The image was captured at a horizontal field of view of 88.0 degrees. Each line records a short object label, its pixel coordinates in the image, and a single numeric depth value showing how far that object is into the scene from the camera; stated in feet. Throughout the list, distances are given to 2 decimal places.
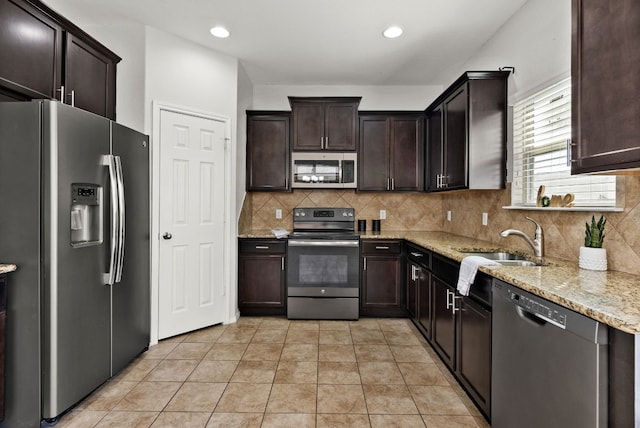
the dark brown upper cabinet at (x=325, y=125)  12.69
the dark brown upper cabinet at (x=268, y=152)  12.86
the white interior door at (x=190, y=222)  9.71
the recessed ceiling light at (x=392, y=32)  9.28
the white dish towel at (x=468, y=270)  6.16
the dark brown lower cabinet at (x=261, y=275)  11.87
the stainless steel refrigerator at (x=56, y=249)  5.88
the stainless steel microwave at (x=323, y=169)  12.73
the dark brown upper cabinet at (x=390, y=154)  13.00
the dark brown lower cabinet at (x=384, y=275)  11.88
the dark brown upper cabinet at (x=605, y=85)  4.03
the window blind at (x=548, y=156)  6.29
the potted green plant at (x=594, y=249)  5.65
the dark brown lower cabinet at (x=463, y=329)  6.08
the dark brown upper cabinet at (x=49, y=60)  6.37
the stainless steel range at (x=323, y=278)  11.69
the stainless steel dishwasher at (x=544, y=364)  3.60
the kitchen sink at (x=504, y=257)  7.21
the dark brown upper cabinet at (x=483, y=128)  8.65
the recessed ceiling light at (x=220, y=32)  9.43
